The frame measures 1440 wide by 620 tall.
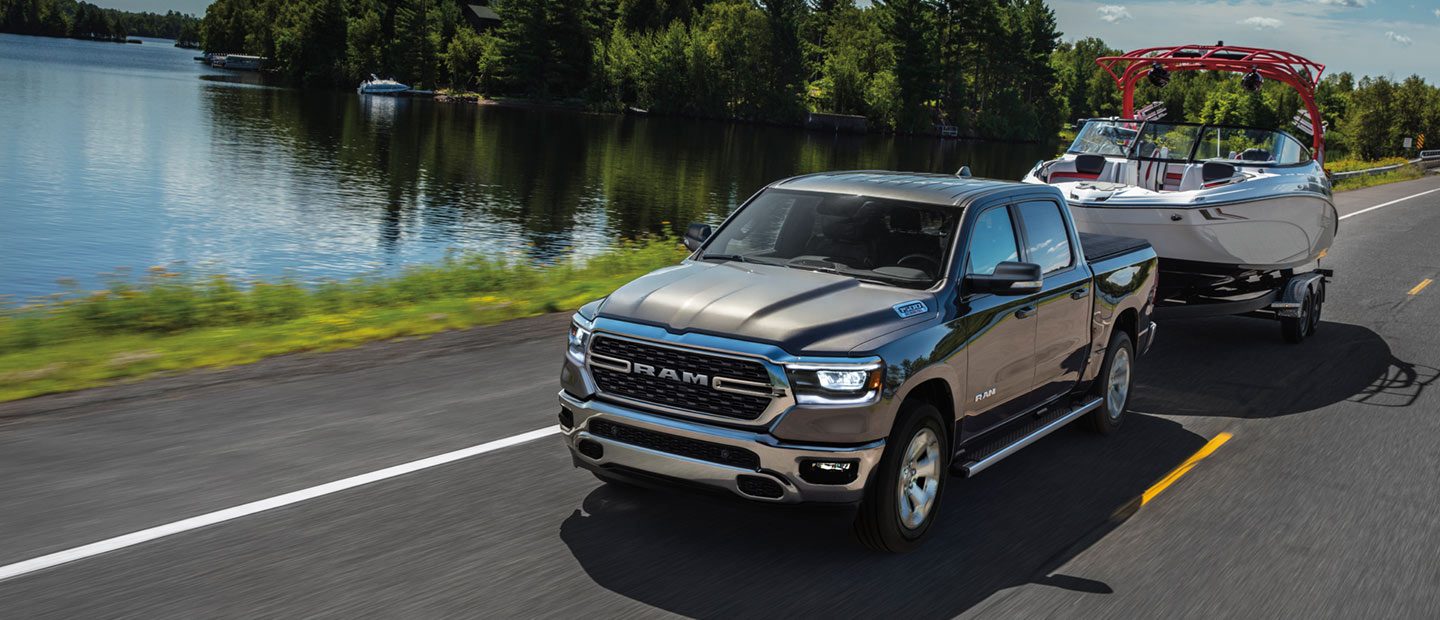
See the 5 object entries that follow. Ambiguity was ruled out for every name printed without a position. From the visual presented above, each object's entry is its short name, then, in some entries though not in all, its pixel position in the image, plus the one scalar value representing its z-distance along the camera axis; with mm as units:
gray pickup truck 5418
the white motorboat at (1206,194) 12508
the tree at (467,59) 129388
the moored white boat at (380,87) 121438
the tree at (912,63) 120000
